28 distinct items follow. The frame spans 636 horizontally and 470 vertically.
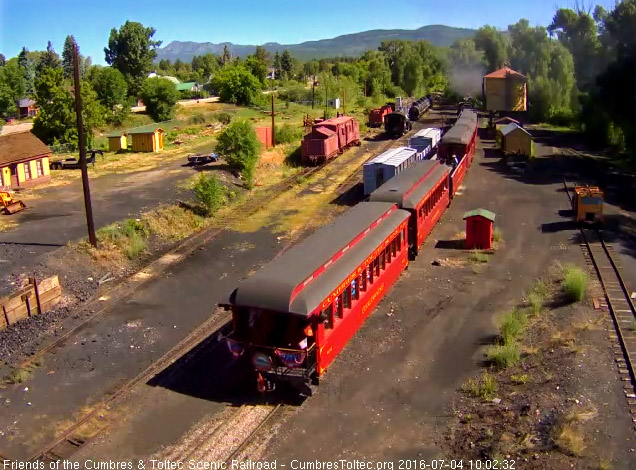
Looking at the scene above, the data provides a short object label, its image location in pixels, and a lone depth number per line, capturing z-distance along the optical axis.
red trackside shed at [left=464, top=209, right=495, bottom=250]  25.48
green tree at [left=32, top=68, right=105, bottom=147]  49.12
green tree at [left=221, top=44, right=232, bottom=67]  172.85
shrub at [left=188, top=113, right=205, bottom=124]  71.44
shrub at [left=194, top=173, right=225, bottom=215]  31.47
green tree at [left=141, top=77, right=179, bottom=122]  73.31
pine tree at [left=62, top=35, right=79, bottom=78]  127.18
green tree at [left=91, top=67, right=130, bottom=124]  75.75
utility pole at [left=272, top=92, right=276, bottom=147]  50.73
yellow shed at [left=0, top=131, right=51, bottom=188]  35.31
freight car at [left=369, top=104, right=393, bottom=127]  66.88
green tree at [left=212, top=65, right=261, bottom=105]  88.81
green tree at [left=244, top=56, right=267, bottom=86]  104.81
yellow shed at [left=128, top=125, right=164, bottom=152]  50.12
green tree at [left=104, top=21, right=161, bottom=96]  93.86
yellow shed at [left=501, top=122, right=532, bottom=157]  46.69
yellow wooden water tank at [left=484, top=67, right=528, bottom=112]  75.62
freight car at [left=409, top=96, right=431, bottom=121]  71.59
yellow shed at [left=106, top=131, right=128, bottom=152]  51.12
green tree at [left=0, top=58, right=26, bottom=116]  78.31
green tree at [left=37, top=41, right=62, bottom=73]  121.27
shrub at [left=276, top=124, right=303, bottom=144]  53.06
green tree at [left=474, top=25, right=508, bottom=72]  92.19
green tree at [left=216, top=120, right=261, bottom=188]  38.25
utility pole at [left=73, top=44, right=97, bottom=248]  23.64
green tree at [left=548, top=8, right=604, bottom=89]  59.38
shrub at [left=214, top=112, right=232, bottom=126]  73.54
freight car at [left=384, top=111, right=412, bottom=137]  58.91
